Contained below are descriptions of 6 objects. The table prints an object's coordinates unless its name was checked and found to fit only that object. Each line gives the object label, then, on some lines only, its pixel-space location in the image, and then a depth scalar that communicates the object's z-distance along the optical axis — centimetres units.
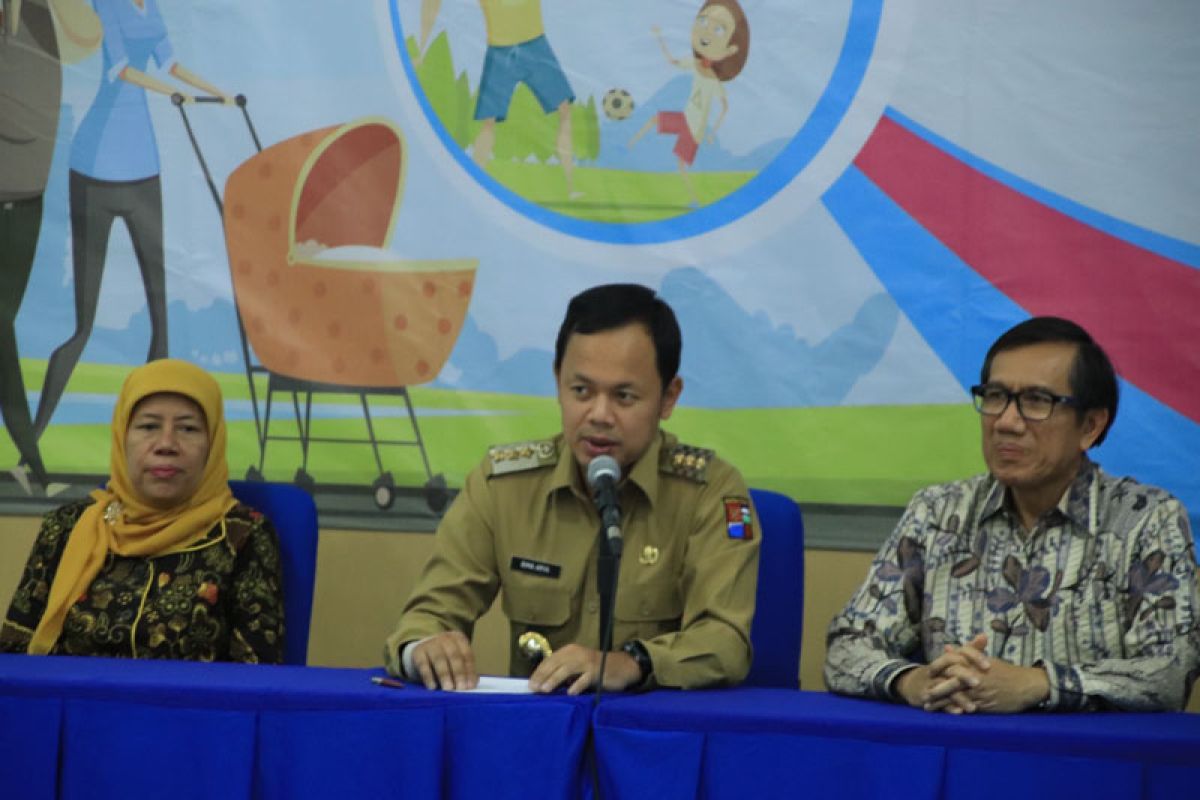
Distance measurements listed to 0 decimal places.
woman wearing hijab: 812
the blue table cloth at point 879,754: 725
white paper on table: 741
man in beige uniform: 776
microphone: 732
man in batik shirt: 765
